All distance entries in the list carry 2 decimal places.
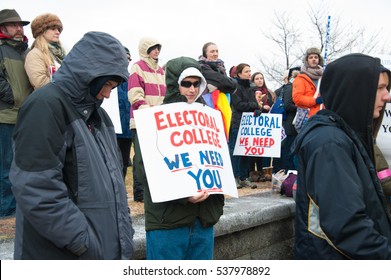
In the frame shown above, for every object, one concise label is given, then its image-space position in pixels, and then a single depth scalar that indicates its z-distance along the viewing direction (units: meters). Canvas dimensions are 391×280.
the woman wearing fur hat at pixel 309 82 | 7.30
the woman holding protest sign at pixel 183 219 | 3.50
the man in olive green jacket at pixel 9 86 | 5.23
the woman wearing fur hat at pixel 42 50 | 5.26
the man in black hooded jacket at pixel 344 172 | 2.47
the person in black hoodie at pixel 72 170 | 2.44
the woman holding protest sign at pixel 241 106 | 8.43
